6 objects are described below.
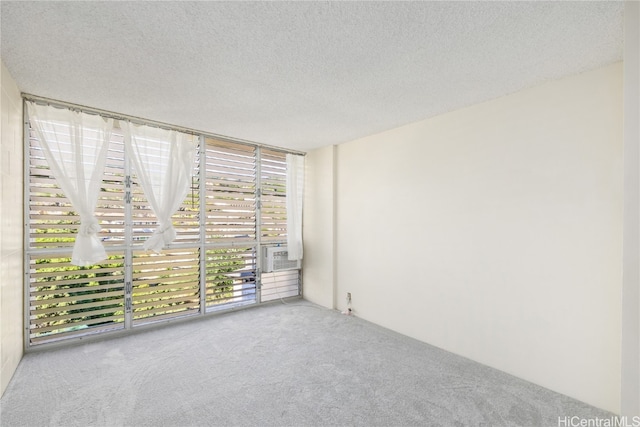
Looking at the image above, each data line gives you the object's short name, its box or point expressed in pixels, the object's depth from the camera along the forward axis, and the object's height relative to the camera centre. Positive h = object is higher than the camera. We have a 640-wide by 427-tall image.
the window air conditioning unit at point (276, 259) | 4.24 -0.54
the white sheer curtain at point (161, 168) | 3.17 +0.61
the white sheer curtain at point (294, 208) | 4.42 +0.21
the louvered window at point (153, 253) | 2.80 -0.28
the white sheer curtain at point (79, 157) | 2.71 +0.64
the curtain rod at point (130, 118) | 2.68 +1.11
